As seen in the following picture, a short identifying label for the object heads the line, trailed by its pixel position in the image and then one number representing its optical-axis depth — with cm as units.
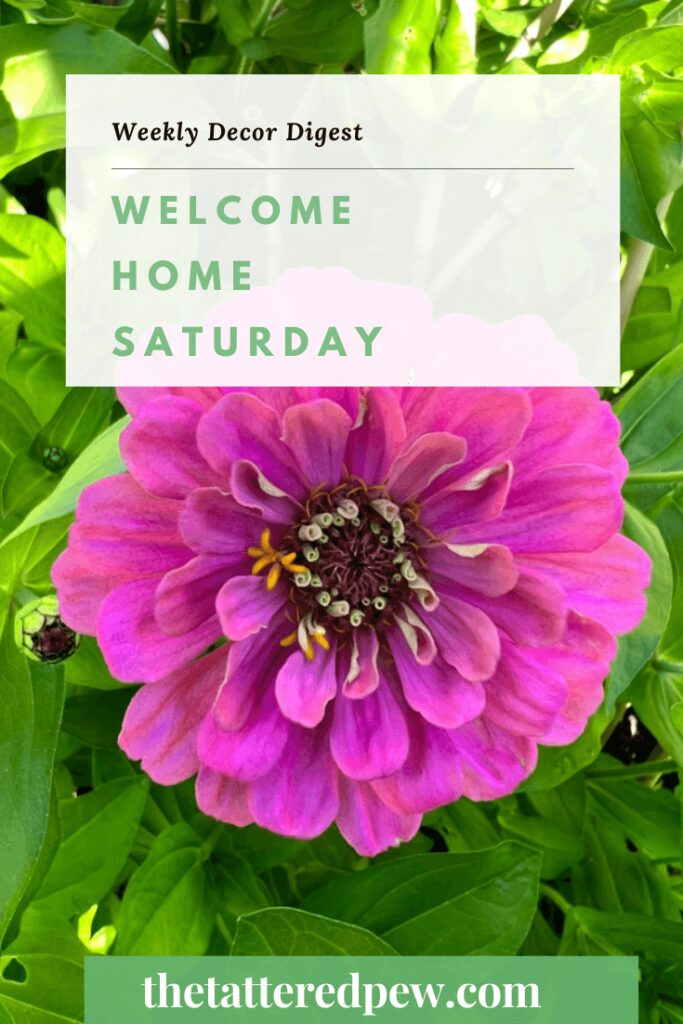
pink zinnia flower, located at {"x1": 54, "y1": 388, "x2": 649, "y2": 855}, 34
